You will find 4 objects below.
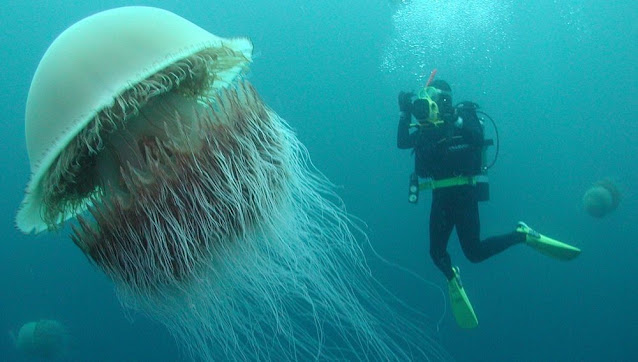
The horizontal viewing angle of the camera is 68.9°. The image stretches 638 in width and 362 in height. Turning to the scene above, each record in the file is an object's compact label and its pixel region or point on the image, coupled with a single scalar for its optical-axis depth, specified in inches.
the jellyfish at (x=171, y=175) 87.0
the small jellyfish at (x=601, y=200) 640.4
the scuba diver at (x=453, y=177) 250.5
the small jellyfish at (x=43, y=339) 530.0
